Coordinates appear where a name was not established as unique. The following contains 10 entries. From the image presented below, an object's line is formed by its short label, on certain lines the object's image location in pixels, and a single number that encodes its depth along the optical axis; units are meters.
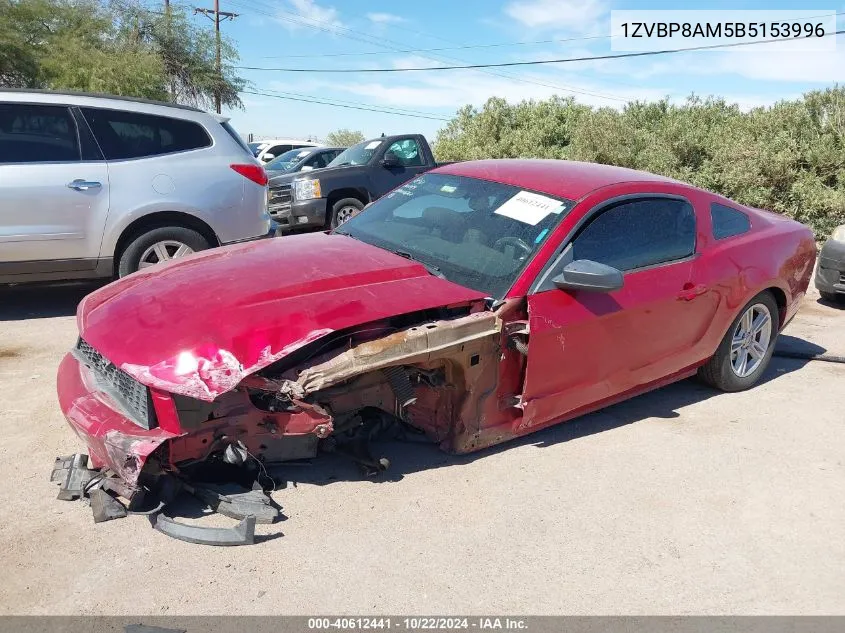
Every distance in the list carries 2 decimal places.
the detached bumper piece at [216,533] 2.83
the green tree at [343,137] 64.75
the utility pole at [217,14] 38.56
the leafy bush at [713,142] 12.17
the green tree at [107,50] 20.42
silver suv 5.64
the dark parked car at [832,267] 7.40
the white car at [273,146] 20.80
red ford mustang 2.87
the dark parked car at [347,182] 10.69
